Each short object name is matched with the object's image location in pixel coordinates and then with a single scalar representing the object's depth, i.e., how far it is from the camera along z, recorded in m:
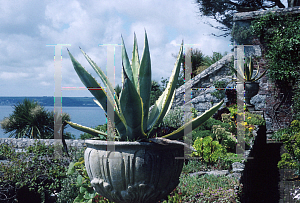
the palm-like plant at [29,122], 9.88
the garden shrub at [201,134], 5.13
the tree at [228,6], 14.14
